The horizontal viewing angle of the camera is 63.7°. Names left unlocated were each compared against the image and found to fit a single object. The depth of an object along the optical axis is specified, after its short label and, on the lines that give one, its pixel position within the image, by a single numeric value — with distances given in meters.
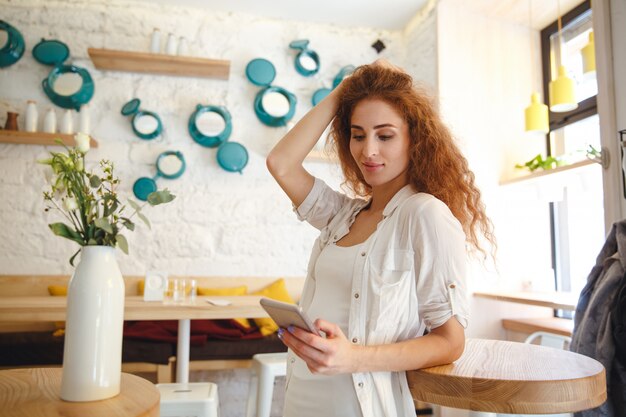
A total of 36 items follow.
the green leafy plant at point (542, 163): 2.93
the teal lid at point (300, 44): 3.74
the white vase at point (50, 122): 3.27
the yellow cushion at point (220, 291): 3.40
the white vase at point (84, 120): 3.35
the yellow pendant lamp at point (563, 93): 2.51
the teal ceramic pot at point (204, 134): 3.55
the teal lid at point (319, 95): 3.79
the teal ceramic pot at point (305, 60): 3.75
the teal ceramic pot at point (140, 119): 3.49
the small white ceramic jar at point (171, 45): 3.45
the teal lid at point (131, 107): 3.48
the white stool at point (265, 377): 2.33
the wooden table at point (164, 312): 2.20
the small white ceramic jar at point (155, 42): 3.46
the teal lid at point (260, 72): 3.67
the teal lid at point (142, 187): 3.46
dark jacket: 1.52
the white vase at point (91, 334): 0.97
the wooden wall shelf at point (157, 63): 3.32
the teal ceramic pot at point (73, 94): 3.40
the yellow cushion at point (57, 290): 3.21
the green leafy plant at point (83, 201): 1.04
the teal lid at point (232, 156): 3.58
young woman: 1.00
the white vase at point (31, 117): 3.25
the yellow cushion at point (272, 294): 3.16
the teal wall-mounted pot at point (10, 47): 3.36
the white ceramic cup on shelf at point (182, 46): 3.49
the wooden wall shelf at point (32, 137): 3.19
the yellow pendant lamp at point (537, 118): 2.83
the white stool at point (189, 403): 1.87
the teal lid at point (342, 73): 3.85
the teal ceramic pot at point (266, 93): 3.66
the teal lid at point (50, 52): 3.42
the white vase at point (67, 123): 3.29
